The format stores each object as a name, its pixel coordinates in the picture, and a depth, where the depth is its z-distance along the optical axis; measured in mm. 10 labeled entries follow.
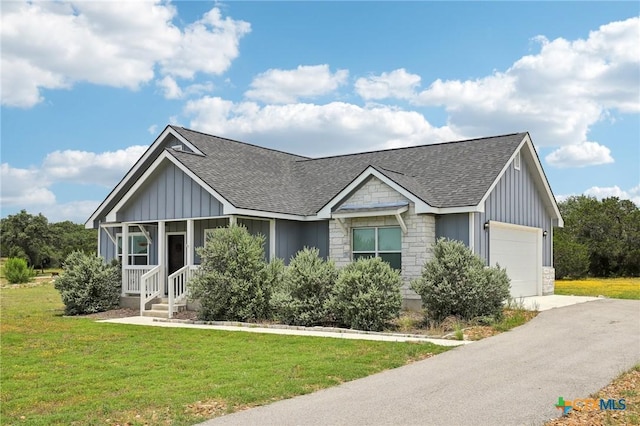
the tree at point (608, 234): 42625
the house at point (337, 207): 18734
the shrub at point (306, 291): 15719
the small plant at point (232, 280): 17031
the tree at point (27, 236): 63219
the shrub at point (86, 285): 20688
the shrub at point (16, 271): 39562
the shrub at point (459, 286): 15000
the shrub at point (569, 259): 37688
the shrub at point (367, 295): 14625
